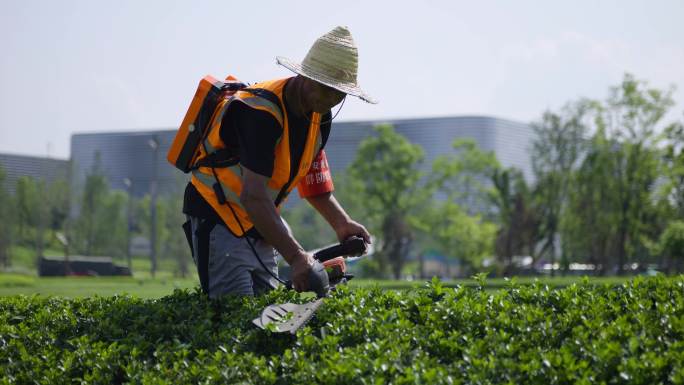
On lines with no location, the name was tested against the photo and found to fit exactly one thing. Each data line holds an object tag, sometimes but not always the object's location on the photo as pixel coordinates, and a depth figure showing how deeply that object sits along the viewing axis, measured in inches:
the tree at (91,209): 2340.1
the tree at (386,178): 2144.4
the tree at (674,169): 1648.6
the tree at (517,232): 1859.0
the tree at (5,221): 1909.4
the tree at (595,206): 1963.6
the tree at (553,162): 2039.9
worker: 155.0
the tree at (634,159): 1814.7
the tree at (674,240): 1493.6
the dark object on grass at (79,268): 1855.3
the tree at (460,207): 2250.2
